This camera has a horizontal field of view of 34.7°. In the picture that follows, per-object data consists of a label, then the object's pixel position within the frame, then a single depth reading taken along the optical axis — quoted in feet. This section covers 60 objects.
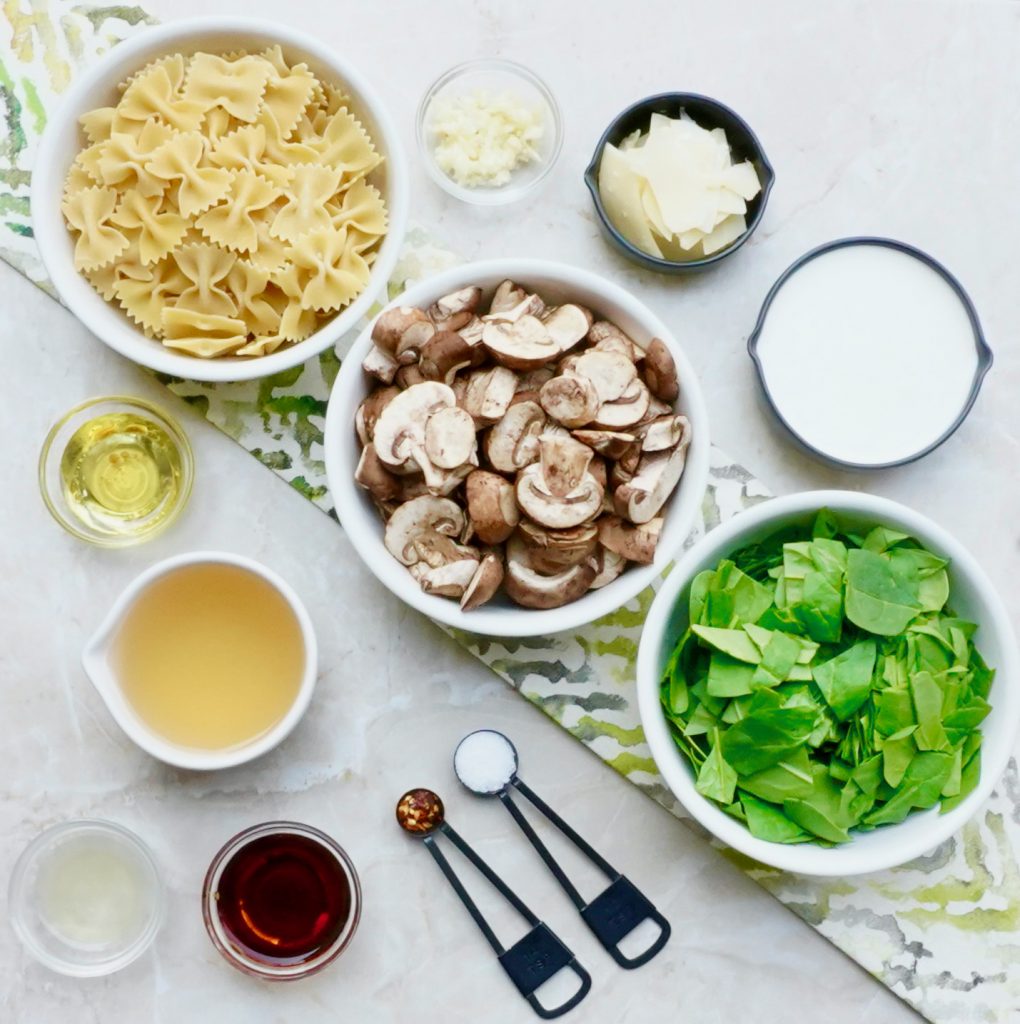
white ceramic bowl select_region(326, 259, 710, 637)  2.08
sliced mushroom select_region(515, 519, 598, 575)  2.04
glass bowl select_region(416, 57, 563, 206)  2.35
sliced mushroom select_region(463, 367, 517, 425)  2.06
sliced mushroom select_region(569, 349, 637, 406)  2.06
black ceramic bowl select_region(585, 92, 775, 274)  2.29
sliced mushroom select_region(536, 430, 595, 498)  2.03
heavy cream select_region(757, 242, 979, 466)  2.31
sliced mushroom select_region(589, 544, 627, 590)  2.11
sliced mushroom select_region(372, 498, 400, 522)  2.13
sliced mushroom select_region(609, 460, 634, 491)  2.08
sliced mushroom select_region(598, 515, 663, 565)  2.06
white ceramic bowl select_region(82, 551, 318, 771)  2.18
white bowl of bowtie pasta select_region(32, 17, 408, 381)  2.18
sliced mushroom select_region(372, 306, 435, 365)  2.07
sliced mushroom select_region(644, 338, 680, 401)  2.06
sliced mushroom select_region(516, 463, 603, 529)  2.02
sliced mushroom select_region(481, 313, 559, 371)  2.06
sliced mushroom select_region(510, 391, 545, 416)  2.08
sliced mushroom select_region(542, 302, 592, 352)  2.09
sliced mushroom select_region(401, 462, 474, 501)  2.05
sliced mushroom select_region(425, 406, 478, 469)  2.04
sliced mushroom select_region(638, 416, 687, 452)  2.07
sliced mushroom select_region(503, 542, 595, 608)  2.09
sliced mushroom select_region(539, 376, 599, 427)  2.03
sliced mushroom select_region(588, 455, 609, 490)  2.06
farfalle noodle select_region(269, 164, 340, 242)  2.21
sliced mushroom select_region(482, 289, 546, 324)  2.09
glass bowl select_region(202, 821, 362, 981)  2.26
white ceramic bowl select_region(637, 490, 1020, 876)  2.07
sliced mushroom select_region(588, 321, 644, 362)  2.10
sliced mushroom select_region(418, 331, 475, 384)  2.07
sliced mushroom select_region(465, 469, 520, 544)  2.04
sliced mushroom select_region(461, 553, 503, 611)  2.06
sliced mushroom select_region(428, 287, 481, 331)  2.11
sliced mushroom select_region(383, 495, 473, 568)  2.09
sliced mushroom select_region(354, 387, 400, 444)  2.10
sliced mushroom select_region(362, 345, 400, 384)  2.10
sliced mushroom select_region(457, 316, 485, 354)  2.09
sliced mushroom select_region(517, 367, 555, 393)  2.11
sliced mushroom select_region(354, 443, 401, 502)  2.08
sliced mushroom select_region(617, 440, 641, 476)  2.08
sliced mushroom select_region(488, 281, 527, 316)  2.13
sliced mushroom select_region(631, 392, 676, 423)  2.09
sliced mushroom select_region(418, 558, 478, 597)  2.08
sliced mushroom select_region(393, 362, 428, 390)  2.11
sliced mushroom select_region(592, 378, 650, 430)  2.06
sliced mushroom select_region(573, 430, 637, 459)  2.04
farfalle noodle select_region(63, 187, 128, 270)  2.19
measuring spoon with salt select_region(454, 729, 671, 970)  2.31
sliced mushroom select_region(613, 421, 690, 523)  2.04
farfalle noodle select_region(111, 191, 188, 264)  2.19
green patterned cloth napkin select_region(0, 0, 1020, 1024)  2.33
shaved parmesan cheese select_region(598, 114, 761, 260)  2.28
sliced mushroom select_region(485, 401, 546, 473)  2.06
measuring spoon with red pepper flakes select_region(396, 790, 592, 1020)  2.31
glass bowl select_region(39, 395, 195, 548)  2.31
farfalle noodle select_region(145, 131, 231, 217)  2.17
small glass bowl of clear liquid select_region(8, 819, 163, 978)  2.30
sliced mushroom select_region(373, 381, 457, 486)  2.05
